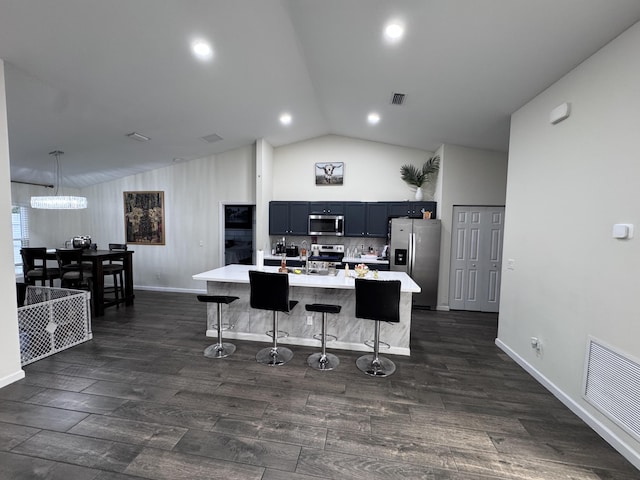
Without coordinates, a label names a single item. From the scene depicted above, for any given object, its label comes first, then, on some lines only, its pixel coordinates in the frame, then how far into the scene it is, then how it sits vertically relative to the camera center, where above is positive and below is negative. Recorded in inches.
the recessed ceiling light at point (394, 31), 97.5 +70.3
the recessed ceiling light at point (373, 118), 179.6 +72.0
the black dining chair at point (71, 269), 179.4 -32.0
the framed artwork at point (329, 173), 239.3 +45.2
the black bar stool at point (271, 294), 119.7 -30.6
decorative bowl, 133.7 -21.6
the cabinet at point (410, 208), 218.5 +14.7
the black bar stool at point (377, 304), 111.1 -31.7
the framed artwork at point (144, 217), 253.3 +4.7
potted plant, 217.3 +43.1
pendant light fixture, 189.8 +13.2
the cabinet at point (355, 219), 226.7 +5.6
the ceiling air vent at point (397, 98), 146.1 +69.1
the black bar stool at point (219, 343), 130.3 -58.0
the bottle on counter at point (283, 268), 143.9 -22.6
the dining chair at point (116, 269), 198.7 -34.3
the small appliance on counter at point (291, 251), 232.8 -21.9
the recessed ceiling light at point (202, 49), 110.5 +71.2
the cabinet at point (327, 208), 229.0 +14.4
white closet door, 205.3 -22.2
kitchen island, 136.0 -47.6
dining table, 185.3 -35.6
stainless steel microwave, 227.5 +0.5
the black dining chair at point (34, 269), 182.9 -33.4
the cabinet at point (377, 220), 223.1 +5.2
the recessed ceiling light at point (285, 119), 188.2 +73.7
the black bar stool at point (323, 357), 120.0 -59.8
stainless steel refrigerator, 205.9 -17.9
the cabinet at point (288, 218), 233.9 +5.8
